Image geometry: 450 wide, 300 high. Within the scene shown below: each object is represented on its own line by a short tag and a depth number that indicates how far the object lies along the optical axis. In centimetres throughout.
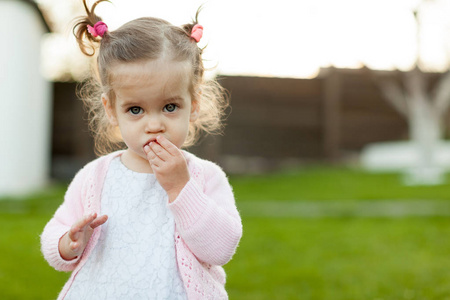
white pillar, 726
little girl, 143
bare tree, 869
